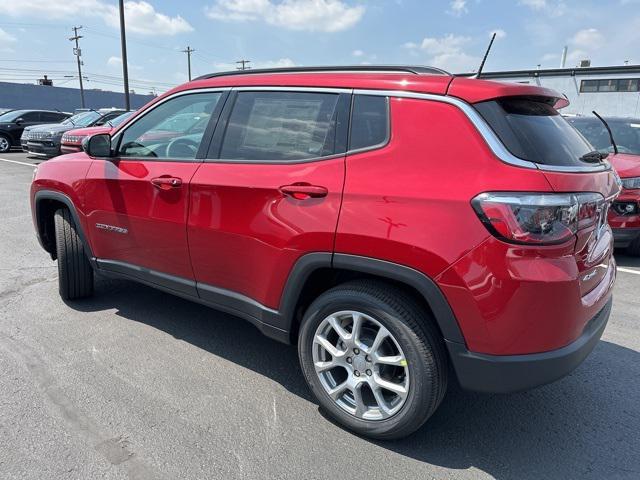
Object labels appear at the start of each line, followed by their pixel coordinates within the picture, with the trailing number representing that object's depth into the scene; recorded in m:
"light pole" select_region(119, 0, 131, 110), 21.25
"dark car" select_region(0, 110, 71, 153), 17.44
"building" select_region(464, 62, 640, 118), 34.43
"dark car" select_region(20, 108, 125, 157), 13.78
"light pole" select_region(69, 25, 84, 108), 50.97
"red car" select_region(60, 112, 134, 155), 11.24
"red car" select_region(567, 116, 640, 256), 5.29
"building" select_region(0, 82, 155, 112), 47.12
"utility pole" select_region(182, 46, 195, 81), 59.01
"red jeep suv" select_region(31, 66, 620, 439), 2.03
